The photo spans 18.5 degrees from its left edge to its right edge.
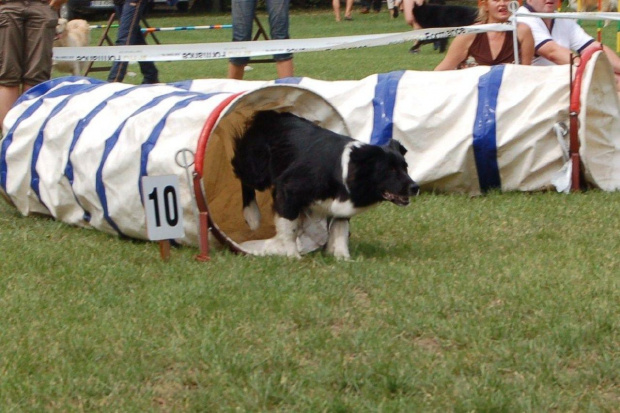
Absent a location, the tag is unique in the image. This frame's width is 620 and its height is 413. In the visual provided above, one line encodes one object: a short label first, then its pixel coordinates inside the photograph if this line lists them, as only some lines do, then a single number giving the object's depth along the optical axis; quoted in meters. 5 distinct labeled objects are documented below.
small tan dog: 25.18
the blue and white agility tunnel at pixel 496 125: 12.39
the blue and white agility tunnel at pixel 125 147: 9.88
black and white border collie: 9.01
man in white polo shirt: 14.53
